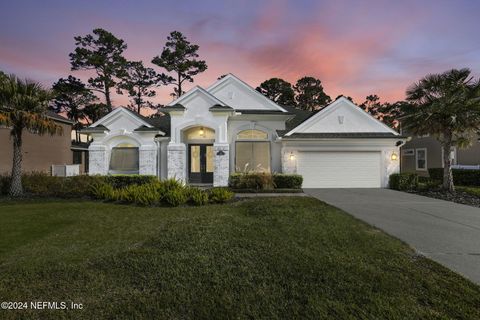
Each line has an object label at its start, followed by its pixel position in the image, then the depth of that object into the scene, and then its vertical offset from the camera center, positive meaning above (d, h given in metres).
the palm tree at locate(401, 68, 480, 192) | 12.95 +2.83
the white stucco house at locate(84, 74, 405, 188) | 15.57 +1.31
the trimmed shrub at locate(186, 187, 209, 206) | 9.79 -1.37
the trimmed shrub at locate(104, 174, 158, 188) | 13.75 -0.94
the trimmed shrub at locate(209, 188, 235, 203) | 10.26 -1.39
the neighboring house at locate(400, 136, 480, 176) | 18.00 +0.41
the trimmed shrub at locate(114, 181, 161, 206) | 9.63 -1.26
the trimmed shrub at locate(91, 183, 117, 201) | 10.47 -1.24
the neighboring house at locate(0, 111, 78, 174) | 19.47 +1.26
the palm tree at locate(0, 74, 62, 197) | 11.33 +2.51
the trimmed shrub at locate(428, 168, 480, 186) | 15.98 -1.09
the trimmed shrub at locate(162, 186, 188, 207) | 9.52 -1.35
